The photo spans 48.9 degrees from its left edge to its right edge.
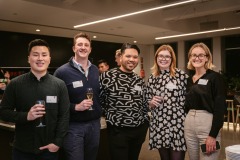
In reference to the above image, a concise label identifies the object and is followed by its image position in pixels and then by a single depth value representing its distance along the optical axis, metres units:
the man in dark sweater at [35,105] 1.99
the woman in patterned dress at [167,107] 2.48
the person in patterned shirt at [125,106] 2.40
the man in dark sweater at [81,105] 2.29
